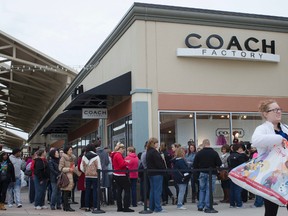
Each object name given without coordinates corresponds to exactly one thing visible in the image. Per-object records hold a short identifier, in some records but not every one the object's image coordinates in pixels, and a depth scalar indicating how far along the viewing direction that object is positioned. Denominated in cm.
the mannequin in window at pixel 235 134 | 1592
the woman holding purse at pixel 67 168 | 1181
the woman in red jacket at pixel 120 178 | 1114
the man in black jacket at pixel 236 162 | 1150
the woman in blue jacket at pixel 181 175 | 1153
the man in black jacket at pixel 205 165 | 1105
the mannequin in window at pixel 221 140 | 1571
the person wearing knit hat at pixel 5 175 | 1244
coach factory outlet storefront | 1459
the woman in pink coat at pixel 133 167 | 1221
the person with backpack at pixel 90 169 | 1141
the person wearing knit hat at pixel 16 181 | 1296
